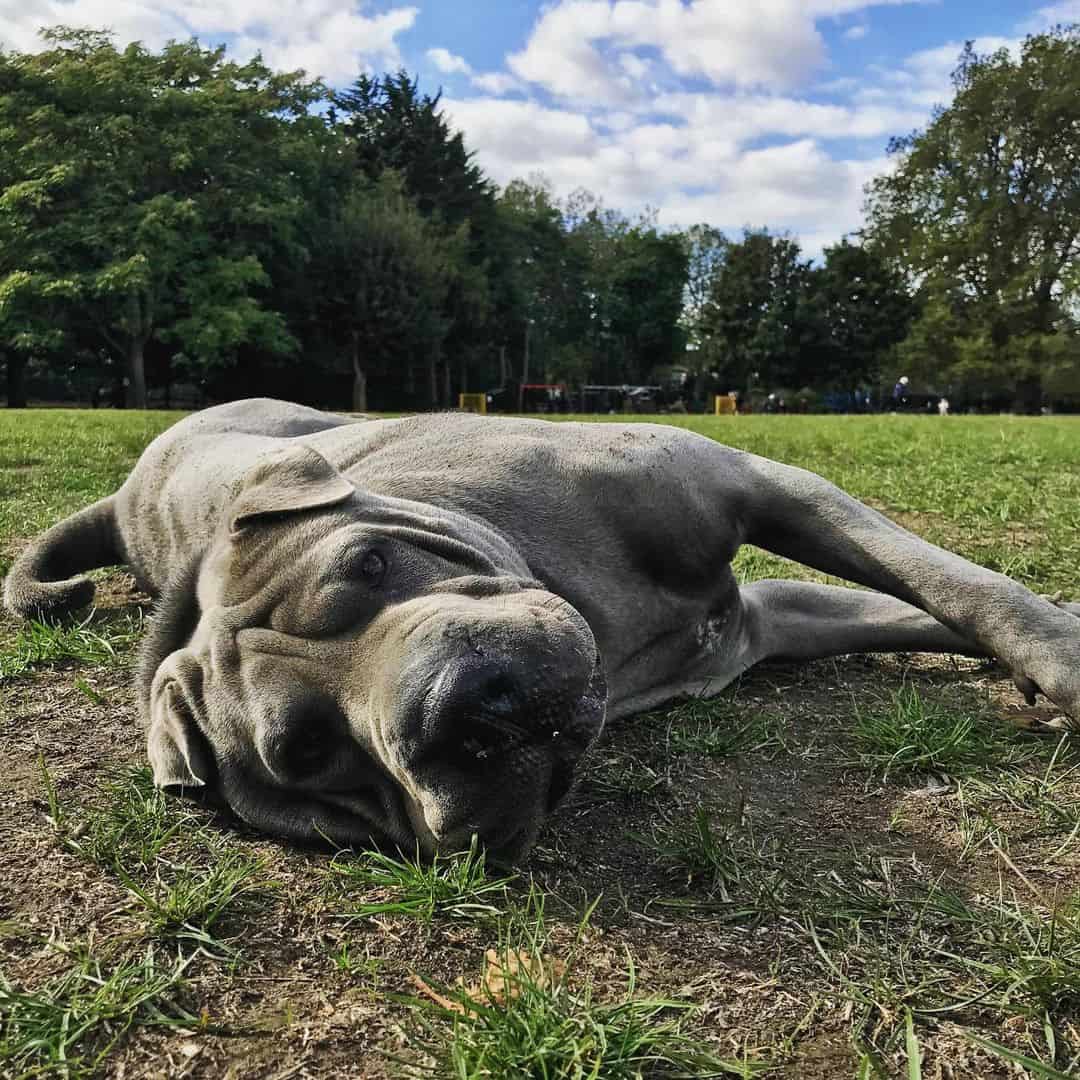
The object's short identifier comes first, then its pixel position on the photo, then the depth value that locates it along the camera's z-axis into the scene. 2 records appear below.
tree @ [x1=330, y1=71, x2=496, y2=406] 50.66
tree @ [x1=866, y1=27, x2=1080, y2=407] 46.12
